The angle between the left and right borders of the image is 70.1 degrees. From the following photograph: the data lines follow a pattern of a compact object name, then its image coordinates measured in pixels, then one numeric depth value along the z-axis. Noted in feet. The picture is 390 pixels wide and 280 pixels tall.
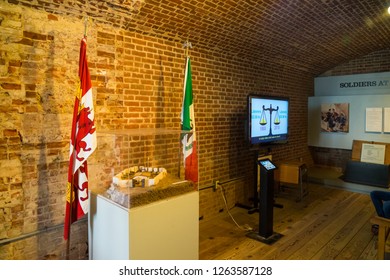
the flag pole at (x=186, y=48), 10.08
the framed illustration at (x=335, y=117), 21.59
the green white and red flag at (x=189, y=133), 9.71
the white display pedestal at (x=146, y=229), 7.35
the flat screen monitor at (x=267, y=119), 13.82
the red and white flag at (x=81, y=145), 8.12
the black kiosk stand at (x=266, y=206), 11.72
